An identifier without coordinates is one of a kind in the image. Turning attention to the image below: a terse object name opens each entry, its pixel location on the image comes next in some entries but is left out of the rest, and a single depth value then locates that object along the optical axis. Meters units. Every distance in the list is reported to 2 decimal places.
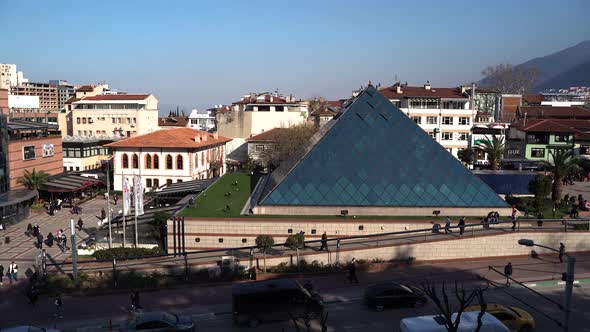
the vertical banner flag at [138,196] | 25.91
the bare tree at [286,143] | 53.03
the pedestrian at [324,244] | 22.88
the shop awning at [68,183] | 40.28
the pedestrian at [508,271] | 19.91
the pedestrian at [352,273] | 20.06
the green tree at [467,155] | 47.38
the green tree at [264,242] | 22.06
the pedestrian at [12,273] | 21.37
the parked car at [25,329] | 14.84
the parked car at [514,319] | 15.09
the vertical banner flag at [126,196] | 26.09
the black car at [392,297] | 17.16
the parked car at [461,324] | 13.76
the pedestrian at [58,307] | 17.56
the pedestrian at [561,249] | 22.31
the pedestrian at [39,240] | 27.12
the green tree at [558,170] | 31.48
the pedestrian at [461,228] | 23.07
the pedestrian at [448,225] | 24.18
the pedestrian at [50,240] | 28.41
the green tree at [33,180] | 39.39
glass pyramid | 27.28
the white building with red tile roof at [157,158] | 46.28
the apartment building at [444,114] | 52.88
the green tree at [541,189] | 29.38
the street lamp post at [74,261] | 20.42
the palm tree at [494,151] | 40.94
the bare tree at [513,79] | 127.38
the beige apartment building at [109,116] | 63.81
